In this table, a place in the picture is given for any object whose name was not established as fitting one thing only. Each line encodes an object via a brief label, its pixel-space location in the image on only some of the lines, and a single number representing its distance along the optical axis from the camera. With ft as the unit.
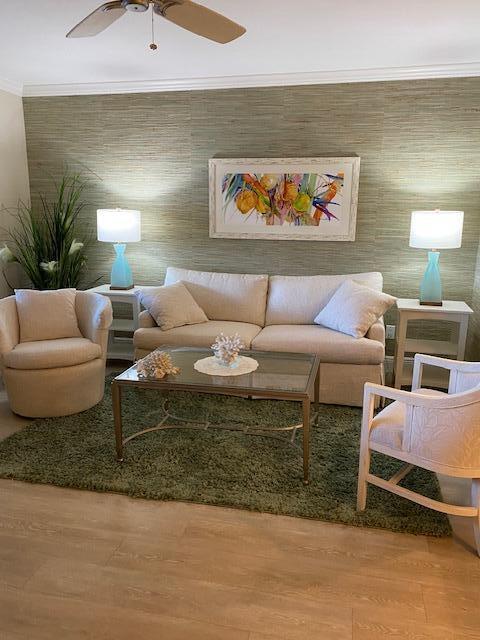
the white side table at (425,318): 12.09
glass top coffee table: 8.36
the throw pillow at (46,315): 11.67
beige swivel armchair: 10.68
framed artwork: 13.82
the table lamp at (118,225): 13.99
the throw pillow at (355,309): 11.64
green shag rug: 7.87
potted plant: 14.79
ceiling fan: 6.67
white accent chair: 6.65
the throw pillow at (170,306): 12.61
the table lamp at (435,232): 12.02
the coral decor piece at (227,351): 9.59
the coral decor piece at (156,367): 9.05
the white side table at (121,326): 14.06
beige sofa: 11.46
